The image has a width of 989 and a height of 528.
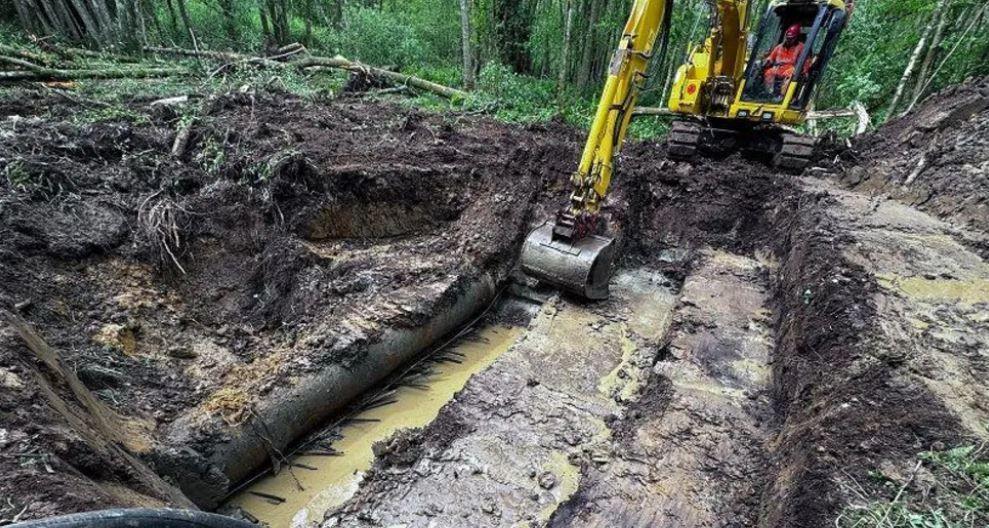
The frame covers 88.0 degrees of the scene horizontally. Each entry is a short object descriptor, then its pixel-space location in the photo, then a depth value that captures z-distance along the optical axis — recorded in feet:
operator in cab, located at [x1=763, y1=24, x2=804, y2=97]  24.57
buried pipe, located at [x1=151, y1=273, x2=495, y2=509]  10.83
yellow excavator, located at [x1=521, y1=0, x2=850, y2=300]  16.11
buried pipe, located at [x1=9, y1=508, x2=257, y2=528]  4.43
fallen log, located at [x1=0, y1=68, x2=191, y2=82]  23.18
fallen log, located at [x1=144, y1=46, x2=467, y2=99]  35.81
